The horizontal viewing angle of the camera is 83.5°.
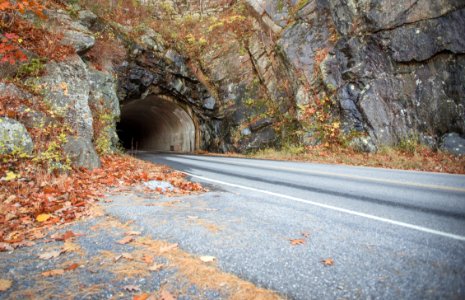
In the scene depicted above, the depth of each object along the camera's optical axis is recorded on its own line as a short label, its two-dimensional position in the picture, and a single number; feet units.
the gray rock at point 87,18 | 45.13
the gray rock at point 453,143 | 34.26
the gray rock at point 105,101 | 32.50
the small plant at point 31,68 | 23.15
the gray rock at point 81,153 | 20.93
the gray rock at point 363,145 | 41.91
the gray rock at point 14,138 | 17.61
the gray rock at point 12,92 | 20.53
